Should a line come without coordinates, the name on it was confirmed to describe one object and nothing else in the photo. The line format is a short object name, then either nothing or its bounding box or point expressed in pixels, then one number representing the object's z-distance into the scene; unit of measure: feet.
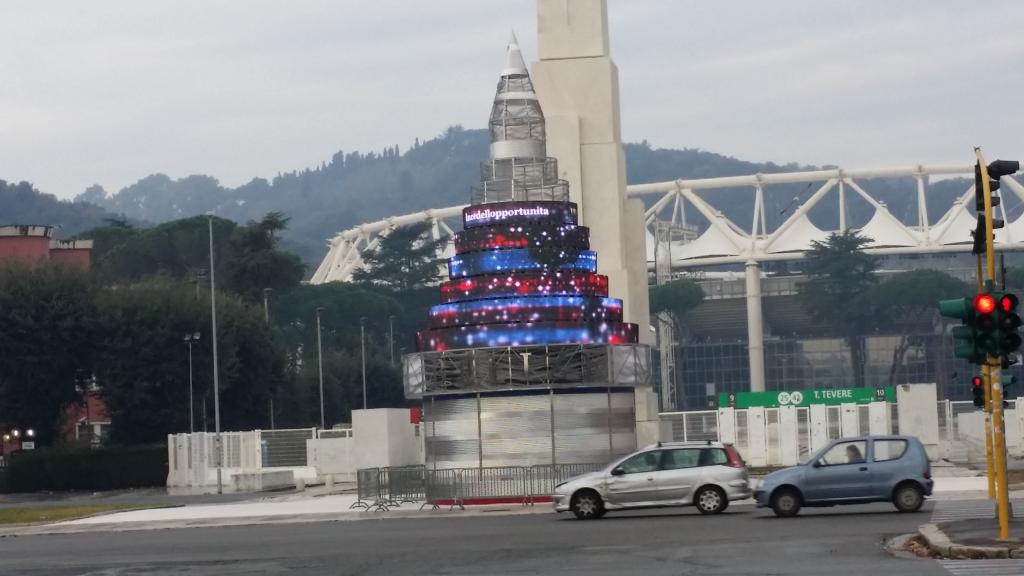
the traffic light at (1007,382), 118.84
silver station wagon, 120.26
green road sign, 261.59
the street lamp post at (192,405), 268.13
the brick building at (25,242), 362.74
